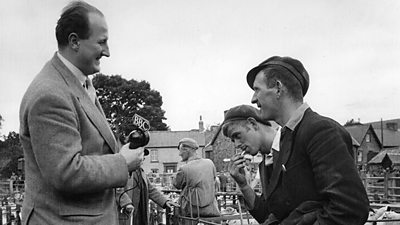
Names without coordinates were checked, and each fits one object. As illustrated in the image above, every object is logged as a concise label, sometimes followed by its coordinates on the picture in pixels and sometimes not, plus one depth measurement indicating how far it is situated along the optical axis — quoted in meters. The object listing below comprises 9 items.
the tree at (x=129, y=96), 59.66
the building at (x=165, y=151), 67.25
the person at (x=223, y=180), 28.73
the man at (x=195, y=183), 8.06
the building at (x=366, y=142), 70.75
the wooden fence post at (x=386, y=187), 23.11
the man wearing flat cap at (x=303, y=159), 2.27
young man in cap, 3.63
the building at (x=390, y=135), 76.24
